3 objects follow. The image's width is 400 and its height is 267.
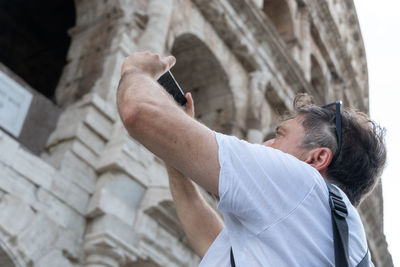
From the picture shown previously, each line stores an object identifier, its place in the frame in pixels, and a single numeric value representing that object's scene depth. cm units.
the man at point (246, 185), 133
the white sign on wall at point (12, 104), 513
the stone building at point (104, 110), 470
